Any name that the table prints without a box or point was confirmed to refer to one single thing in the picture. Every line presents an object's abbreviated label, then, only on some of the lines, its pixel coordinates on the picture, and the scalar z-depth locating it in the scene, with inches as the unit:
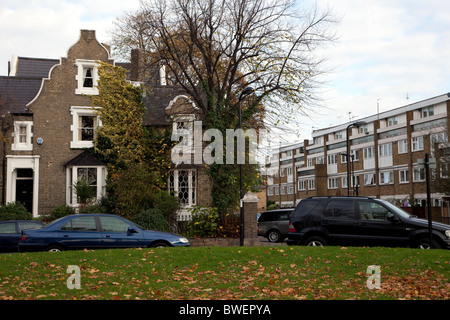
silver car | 1119.6
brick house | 1104.8
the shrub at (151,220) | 908.0
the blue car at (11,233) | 710.5
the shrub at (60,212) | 1032.2
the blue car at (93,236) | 600.4
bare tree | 1005.8
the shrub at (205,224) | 965.8
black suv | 587.8
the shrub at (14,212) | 997.8
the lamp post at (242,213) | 834.8
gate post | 887.1
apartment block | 2004.2
